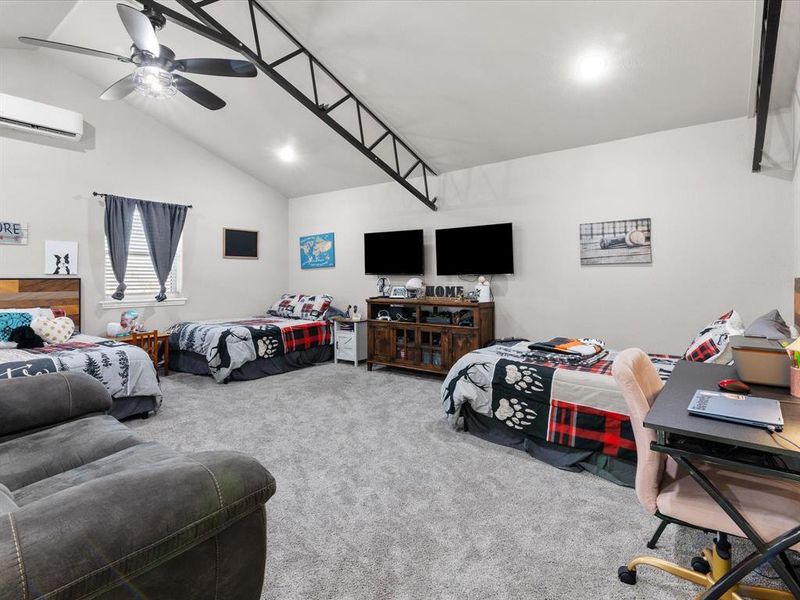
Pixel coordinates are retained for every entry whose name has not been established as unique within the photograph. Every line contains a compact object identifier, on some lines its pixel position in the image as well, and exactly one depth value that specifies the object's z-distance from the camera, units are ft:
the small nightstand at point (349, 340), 17.94
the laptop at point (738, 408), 3.62
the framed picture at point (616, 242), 12.48
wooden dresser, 14.69
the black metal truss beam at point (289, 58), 8.73
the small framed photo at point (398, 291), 17.08
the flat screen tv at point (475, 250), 14.93
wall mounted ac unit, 13.32
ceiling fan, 8.30
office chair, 3.99
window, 16.84
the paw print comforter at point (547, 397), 7.84
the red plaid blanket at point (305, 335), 16.88
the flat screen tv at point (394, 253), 17.11
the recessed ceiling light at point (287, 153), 17.38
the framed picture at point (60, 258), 14.56
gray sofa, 2.34
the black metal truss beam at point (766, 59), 6.13
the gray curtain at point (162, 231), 16.92
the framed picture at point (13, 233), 13.67
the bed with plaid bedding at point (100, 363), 9.70
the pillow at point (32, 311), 13.16
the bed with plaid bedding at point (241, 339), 14.84
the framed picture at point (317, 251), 20.45
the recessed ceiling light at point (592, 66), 9.84
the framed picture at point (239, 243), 19.71
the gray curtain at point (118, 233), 15.87
